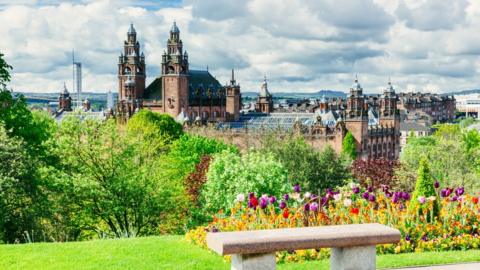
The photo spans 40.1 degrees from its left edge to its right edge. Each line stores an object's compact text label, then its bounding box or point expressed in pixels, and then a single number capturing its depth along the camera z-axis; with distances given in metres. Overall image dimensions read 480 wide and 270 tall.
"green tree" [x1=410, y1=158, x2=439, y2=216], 16.57
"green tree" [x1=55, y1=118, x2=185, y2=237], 25.44
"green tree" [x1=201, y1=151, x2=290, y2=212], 27.80
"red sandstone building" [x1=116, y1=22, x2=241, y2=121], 94.81
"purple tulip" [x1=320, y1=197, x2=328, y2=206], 16.91
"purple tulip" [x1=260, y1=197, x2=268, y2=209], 15.35
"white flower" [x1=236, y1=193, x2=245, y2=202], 15.35
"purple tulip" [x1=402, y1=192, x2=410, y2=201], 16.62
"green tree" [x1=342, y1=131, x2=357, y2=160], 82.76
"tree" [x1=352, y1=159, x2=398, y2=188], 42.37
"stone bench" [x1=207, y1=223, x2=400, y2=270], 10.08
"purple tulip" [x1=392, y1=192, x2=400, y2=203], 16.36
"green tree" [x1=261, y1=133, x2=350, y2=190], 39.88
